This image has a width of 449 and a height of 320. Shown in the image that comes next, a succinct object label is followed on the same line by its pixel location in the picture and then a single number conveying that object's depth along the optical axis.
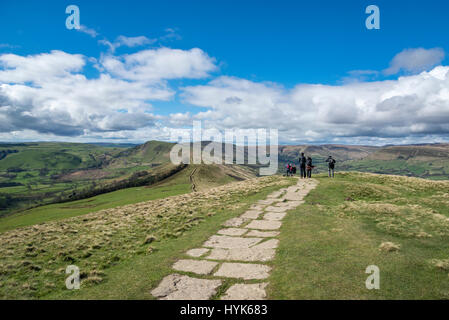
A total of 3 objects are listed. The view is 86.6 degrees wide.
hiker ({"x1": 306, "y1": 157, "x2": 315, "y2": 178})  35.25
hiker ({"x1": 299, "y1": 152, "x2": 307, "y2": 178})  35.12
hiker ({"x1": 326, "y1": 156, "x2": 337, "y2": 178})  33.30
